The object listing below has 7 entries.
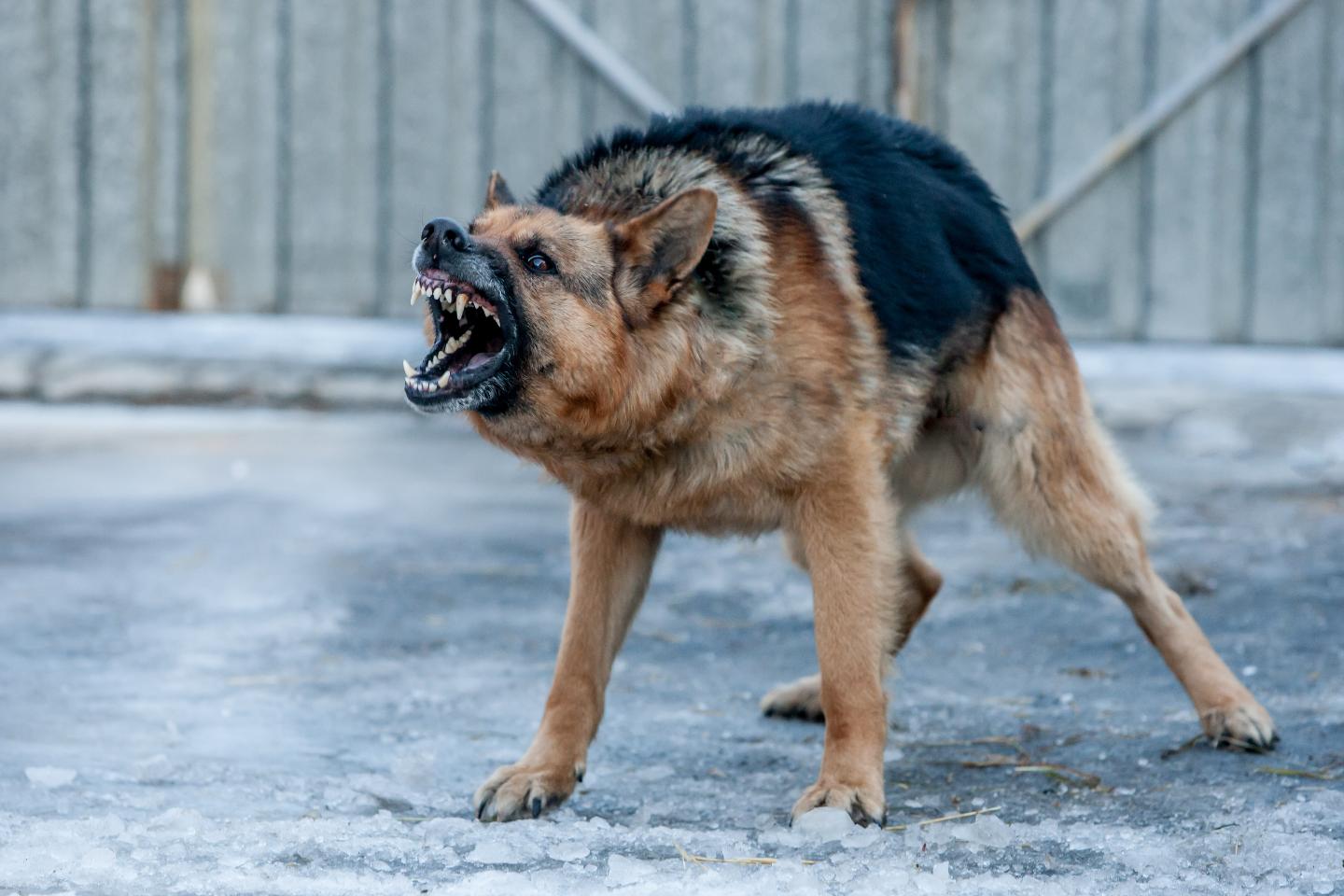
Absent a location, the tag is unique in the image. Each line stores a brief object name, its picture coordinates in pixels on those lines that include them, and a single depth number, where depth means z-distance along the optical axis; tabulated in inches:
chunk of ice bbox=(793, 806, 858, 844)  234.2
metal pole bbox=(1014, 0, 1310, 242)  630.5
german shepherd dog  249.1
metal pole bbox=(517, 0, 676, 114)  652.1
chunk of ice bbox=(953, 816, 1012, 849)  227.5
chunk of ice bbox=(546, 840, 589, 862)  220.4
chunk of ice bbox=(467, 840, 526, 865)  218.7
